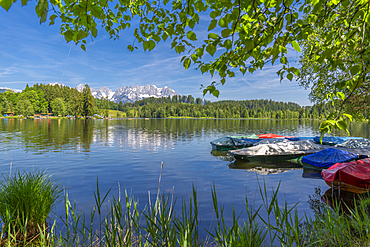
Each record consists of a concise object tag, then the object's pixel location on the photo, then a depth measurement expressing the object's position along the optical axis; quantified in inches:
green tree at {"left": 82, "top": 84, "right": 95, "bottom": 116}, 5889.8
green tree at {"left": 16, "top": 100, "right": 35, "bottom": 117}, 5870.1
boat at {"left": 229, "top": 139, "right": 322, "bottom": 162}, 815.1
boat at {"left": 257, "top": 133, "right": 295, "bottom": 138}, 1330.1
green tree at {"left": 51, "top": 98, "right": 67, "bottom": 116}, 6472.4
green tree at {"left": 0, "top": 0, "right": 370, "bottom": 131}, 113.7
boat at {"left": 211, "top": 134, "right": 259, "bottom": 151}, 1081.4
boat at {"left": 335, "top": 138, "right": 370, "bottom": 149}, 950.4
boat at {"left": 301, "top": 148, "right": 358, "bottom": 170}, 647.8
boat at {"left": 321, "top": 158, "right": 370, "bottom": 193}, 417.7
